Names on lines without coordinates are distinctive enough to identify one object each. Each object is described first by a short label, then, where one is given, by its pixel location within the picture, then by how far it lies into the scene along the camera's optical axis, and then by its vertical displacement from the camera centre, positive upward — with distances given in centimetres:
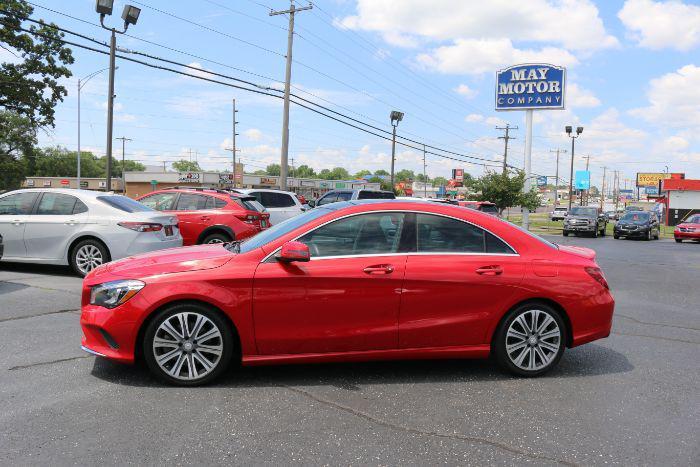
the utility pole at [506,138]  6704 +871
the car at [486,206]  2364 +3
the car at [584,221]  3049 -62
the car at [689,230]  2747 -82
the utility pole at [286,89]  2681 +545
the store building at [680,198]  5547 +158
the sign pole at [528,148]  3453 +380
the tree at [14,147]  5133 +462
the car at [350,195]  1927 +28
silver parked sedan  893 -58
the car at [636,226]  2952 -76
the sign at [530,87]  3394 +773
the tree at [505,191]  3856 +121
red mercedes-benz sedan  420 -75
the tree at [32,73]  2997 +673
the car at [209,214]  1159 -34
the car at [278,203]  1584 -9
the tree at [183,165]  16549 +952
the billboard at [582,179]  10462 +600
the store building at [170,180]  7371 +226
